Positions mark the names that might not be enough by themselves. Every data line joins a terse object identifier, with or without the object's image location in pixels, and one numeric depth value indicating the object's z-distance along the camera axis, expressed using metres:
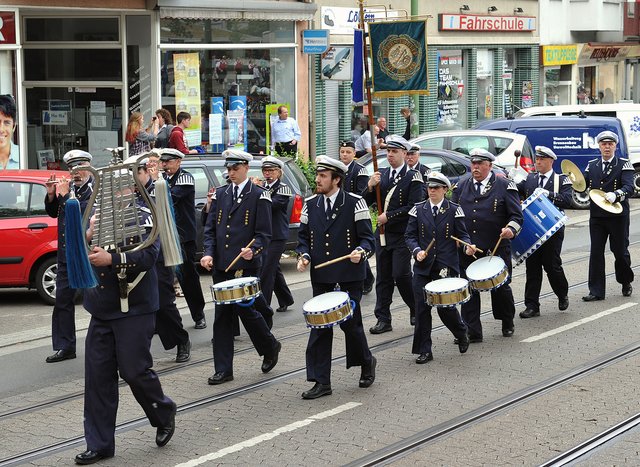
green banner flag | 17.48
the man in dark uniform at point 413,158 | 12.98
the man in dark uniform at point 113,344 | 8.04
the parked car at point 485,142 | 23.64
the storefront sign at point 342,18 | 29.28
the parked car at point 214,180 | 16.42
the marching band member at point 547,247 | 13.40
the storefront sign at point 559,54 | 40.62
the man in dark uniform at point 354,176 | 13.63
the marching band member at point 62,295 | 11.21
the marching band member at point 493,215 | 12.10
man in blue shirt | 25.75
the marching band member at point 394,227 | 12.45
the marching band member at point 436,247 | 11.11
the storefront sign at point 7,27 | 20.97
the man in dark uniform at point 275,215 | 12.62
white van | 27.30
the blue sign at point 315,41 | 26.38
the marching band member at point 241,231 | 10.50
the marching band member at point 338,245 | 9.92
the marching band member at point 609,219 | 14.28
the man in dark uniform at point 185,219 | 12.05
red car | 14.23
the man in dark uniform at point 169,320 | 11.09
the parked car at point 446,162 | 20.67
